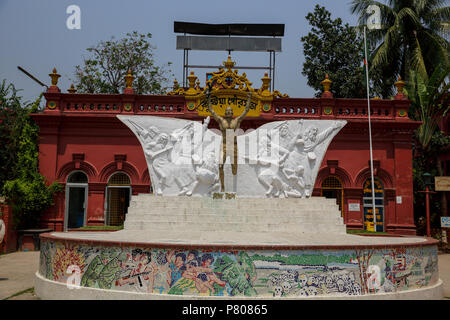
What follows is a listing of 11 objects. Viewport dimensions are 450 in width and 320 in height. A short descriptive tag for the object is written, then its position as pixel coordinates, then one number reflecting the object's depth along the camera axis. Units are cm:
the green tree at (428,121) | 1753
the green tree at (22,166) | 1441
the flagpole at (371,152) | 1466
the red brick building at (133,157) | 1581
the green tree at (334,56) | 2291
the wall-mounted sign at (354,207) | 1588
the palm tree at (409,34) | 2080
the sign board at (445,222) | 1496
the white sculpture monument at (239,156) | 1213
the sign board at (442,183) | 1562
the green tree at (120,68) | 2558
